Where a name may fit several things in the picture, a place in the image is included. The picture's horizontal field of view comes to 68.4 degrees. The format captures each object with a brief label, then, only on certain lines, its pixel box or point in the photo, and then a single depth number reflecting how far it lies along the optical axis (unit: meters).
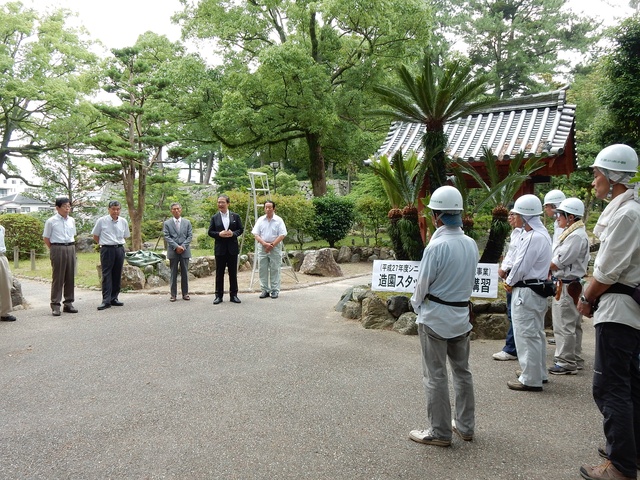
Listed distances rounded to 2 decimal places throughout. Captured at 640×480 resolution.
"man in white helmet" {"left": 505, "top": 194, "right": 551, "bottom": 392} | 4.34
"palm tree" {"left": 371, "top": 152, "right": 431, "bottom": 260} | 6.93
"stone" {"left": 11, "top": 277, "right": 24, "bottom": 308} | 8.22
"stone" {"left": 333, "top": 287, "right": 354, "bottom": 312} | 7.79
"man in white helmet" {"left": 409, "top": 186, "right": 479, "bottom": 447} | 3.27
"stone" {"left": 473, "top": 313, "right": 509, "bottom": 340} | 6.20
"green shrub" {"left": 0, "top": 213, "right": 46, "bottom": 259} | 17.56
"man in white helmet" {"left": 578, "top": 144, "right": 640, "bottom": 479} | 2.79
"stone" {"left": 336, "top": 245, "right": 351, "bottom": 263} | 14.98
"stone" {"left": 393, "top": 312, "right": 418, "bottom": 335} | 6.36
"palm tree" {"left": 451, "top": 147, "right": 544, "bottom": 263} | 6.88
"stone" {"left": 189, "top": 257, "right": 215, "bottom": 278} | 11.56
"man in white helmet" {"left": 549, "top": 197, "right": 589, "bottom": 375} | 4.64
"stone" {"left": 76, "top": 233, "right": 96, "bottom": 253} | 20.25
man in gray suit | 8.63
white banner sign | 6.44
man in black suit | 8.55
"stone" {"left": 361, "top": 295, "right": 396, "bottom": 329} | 6.74
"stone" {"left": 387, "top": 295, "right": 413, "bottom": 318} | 6.77
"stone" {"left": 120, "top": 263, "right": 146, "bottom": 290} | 10.08
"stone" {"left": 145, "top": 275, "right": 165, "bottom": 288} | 10.44
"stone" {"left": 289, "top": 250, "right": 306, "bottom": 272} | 13.35
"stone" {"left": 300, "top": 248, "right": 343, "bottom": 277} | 12.21
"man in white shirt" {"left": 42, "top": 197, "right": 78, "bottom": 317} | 7.66
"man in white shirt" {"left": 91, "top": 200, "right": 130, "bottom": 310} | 8.13
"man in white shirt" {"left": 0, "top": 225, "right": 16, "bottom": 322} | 7.28
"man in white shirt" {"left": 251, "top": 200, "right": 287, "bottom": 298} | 9.01
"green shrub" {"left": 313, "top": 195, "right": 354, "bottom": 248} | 15.95
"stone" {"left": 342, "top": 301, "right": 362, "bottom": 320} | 7.27
